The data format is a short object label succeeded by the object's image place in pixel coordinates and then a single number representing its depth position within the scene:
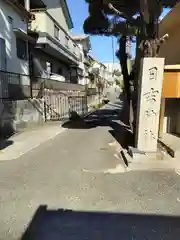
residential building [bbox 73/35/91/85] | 31.67
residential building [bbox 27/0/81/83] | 16.28
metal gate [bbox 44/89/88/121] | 14.87
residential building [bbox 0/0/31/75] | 12.08
